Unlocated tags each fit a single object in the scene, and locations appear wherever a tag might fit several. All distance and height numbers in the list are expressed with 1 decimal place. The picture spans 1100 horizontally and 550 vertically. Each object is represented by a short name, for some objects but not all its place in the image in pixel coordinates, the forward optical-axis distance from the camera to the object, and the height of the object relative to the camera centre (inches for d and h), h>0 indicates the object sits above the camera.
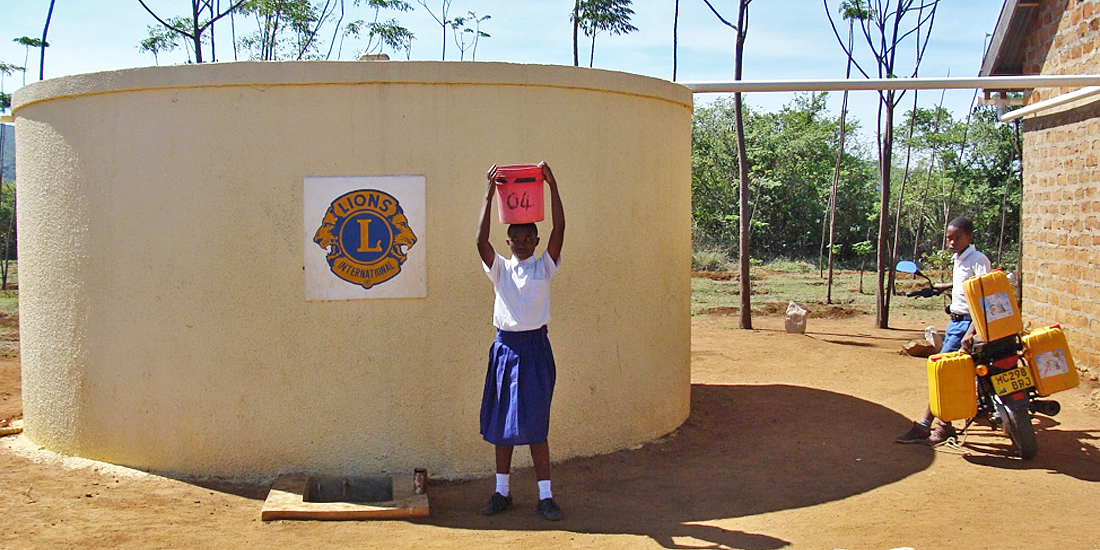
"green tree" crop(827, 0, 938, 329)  492.9 +70.5
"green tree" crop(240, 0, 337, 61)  650.8 +158.1
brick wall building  335.9 +27.1
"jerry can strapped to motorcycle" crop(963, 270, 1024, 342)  231.3 -16.9
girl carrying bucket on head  186.2 -23.6
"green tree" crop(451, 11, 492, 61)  755.4 +173.5
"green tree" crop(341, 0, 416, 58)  742.5 +165.0
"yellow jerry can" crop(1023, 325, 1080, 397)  235.0 -31.8
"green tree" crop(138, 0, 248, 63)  539.5 +128.3
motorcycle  234.1 -39.4
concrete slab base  186.1 -58.6
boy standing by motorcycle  240.1 -18.4
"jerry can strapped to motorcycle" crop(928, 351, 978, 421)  233.9 -38.6
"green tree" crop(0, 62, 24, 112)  737.6 +125.3
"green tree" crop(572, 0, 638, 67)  699.4 +170.9
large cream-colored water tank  208.2 -8.5
